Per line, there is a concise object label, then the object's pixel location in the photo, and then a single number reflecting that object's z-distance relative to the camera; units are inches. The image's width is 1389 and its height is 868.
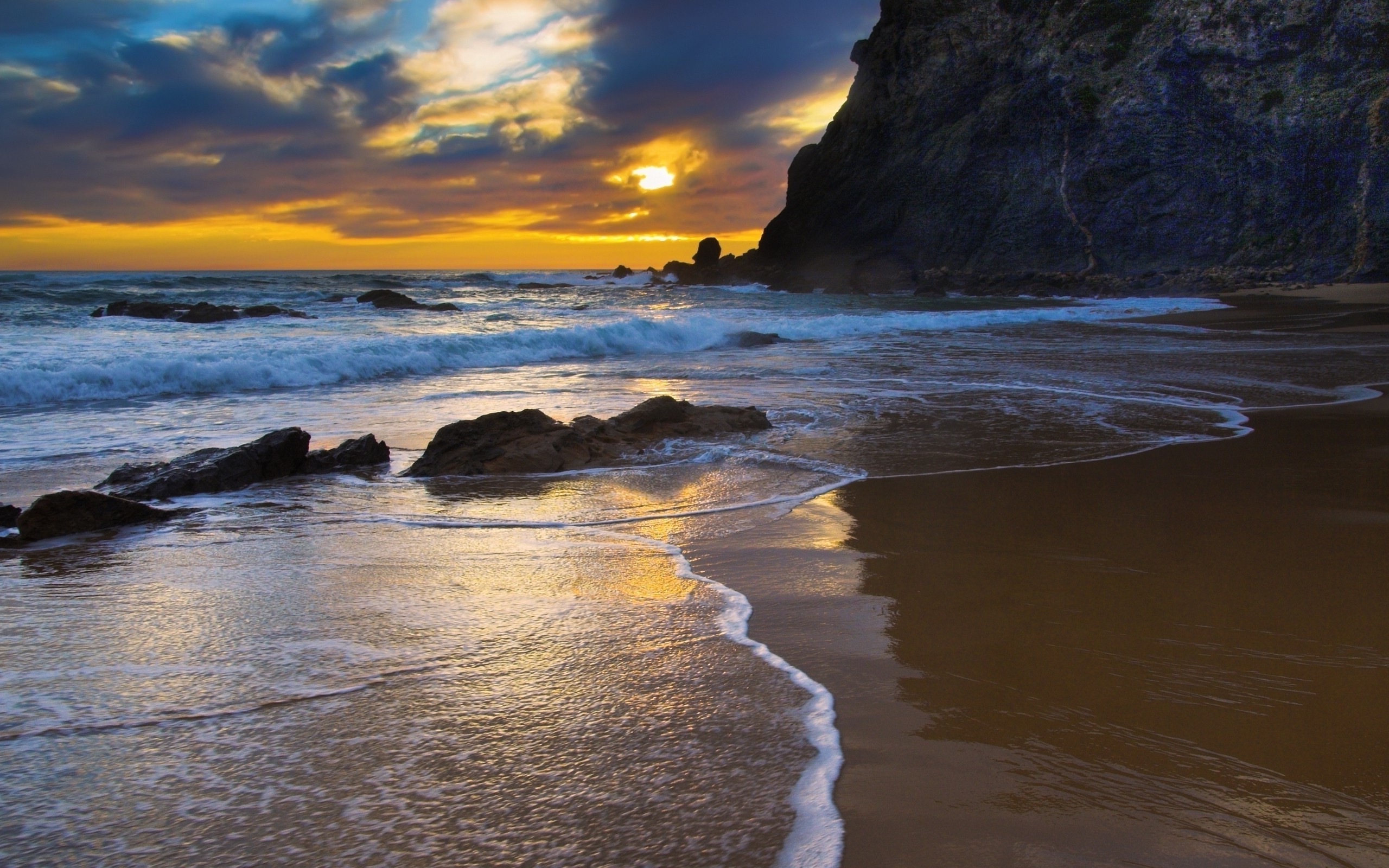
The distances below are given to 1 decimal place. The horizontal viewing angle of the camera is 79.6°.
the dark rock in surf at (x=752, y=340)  685.9
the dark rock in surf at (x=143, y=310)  957.2
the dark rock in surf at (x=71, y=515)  166.1
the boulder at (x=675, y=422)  265.6
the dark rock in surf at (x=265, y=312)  1012.5
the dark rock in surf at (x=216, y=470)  202.5
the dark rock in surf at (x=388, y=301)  1239.5
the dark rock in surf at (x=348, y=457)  233.1
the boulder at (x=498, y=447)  230.8
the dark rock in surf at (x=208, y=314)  920.3
